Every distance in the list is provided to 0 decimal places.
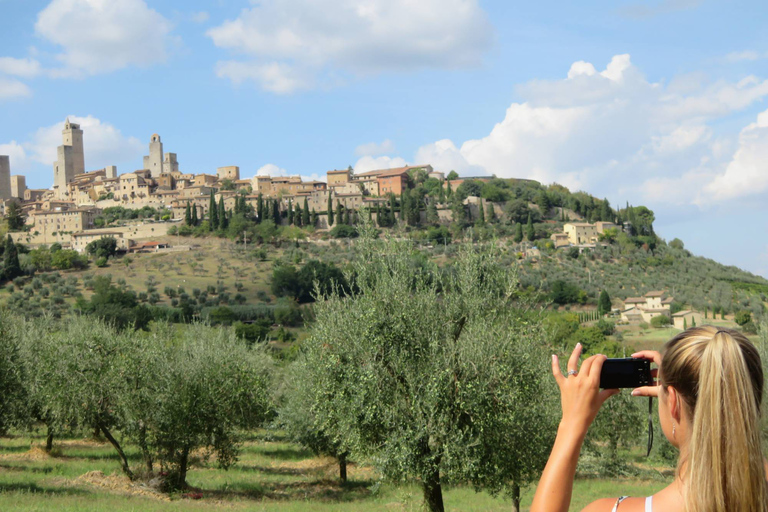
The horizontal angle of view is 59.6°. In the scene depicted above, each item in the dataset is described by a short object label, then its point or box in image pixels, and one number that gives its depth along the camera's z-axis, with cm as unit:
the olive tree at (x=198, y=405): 1673
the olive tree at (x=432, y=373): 959
